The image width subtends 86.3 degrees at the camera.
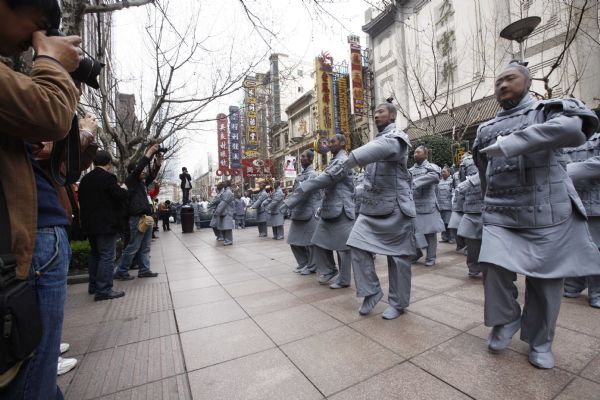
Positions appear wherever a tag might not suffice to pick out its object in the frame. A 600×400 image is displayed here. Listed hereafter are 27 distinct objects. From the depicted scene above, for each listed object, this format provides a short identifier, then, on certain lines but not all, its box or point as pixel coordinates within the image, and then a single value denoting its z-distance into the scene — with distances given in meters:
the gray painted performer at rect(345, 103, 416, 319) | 3.26
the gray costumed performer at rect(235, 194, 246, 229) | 16.59
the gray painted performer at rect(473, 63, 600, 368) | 2.06
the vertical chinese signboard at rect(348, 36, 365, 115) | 20.75
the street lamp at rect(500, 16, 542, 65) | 7.00
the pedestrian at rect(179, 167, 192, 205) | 13.06
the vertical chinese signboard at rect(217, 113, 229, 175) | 30.92
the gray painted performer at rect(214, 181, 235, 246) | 10.50
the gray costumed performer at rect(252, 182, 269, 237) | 12.13
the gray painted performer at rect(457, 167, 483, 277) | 4.48
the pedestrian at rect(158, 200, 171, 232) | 19.84
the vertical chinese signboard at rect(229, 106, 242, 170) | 30.61
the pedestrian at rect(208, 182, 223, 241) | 10.80
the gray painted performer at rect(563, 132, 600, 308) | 3.32
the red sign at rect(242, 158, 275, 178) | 28.62
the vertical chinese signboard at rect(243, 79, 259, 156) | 29.22
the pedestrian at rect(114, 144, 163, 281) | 5.61
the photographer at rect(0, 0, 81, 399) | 1.02
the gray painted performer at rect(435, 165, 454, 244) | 8.10
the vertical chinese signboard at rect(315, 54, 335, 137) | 23.56
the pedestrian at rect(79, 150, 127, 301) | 4.38
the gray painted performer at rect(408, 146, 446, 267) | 5.79
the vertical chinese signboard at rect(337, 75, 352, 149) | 23.66
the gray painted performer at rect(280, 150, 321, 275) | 5.41
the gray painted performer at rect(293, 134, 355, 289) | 4.46
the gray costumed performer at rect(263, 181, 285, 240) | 11.20
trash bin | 15.99
